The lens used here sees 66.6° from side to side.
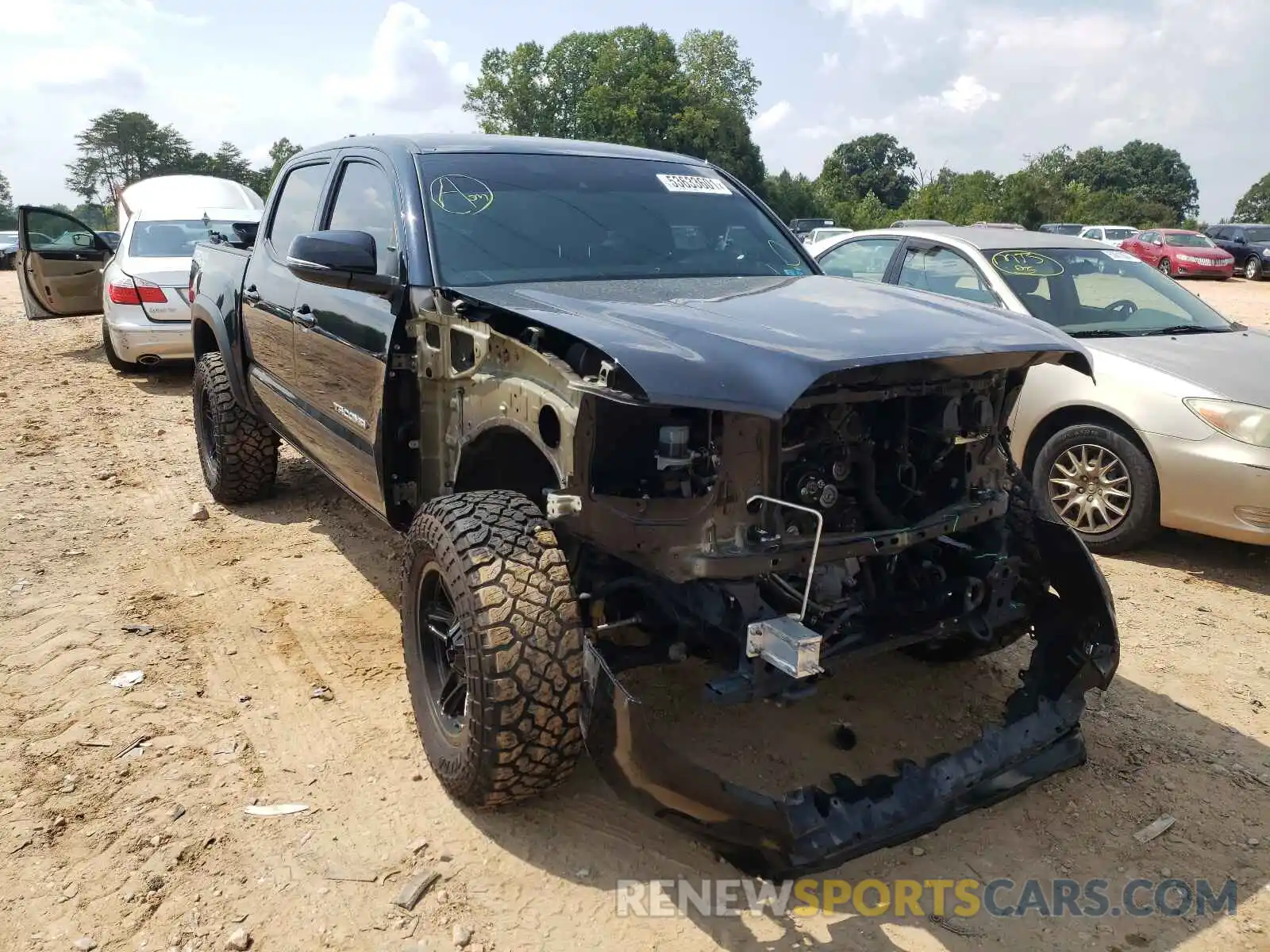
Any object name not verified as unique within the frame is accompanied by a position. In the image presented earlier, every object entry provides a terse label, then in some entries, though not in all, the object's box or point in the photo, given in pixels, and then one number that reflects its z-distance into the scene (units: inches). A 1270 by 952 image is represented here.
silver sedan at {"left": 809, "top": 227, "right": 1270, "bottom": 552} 180.9
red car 1032.8
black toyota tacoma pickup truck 97.3
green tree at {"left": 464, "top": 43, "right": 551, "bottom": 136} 2652.6
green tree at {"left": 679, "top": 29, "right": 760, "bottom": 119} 2674.7
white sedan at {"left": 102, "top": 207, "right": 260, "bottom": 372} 365.1
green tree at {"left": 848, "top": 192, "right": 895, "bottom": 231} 2113.7
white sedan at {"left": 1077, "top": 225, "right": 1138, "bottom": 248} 1128.2
